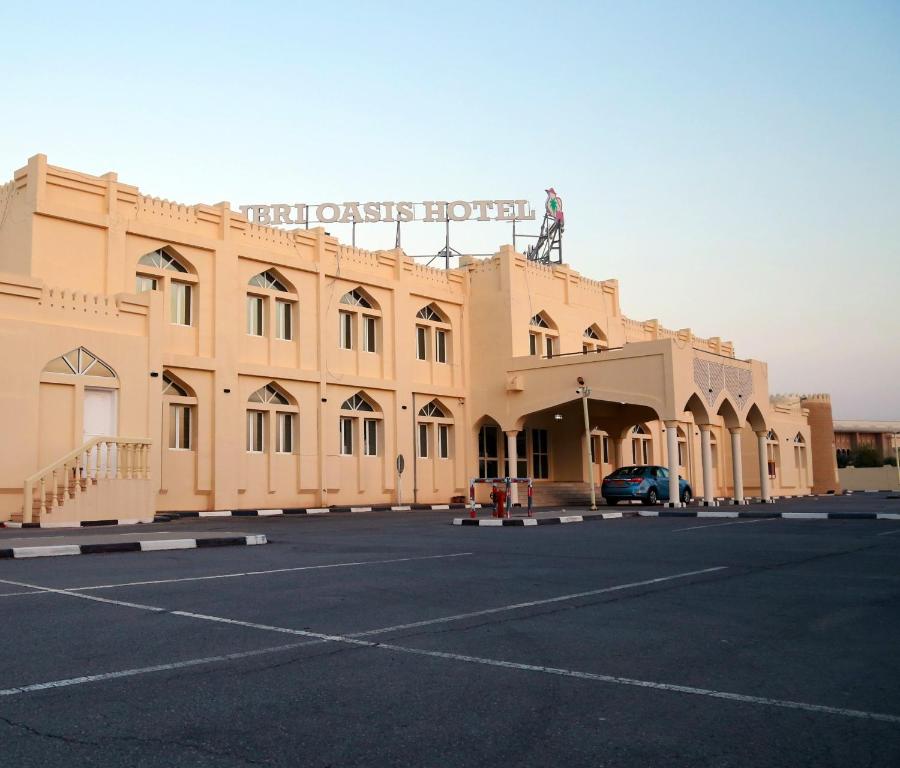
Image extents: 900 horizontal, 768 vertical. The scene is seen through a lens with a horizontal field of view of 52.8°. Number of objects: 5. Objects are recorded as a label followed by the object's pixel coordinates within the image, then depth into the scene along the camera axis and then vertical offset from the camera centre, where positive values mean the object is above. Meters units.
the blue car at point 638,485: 30.61 -0.25
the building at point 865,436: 93.44 +3.87
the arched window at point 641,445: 41.09 +1.52
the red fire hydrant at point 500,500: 21.98 -0.46
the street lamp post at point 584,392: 28.94 +2.83
